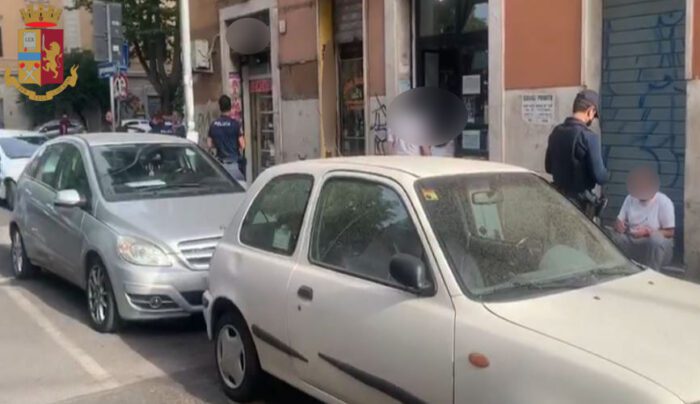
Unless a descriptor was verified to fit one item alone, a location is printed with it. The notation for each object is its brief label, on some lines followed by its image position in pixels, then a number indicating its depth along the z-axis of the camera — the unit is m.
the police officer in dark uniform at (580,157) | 6.52
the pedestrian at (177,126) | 18.05
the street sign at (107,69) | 14.83
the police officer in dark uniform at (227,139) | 11.41
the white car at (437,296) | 3.04
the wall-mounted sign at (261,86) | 15.16
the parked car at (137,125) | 26.95
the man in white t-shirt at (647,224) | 6.37
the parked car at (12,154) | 14.95
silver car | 6.23
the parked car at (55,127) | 36.22
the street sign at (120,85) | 16.19
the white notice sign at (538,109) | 9.09
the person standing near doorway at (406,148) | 9.05
